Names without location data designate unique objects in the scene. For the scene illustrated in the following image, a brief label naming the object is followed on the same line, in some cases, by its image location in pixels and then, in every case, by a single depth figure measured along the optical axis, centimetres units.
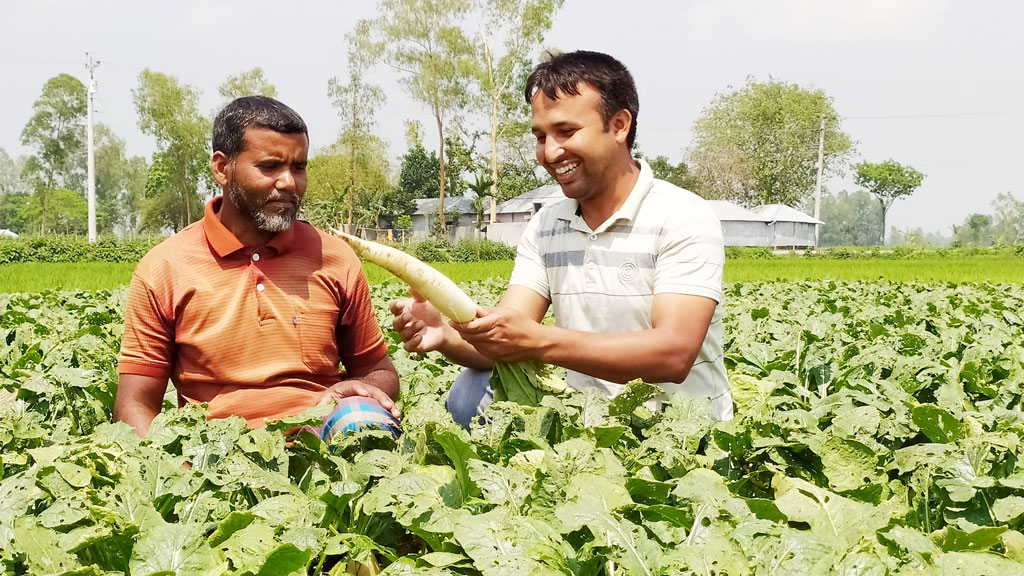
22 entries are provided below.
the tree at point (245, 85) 4081
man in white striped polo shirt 250
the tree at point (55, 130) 5812
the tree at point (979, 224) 10544
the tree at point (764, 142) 6334
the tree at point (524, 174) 5516
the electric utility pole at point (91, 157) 3070
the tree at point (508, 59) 3491
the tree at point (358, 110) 3712
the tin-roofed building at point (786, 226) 5928
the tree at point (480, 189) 4019
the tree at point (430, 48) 3612
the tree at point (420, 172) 7000
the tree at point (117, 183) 8069
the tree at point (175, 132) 4475
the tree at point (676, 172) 6357
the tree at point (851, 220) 15488
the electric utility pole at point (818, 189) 5241
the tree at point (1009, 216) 11525
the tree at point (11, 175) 11088
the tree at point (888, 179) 8294
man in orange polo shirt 276
